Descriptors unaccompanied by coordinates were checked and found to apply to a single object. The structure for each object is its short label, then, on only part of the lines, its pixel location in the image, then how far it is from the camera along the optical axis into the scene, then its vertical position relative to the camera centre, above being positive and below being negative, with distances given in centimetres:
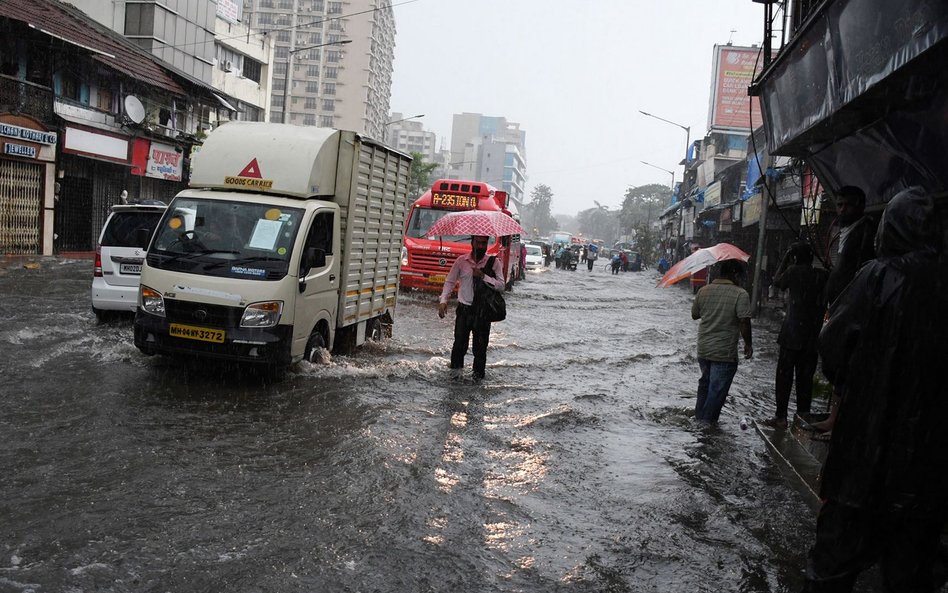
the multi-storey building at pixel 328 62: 10225 +2133
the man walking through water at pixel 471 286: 960 -49
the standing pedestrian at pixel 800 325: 759 -48
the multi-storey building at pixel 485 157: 15762 +1769
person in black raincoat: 324 -56
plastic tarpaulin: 495 +134
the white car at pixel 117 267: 1091 -70
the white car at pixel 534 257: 4750 -40
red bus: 1986 +10
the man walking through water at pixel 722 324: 777 -54
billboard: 4559 +1009
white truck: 792 -23
